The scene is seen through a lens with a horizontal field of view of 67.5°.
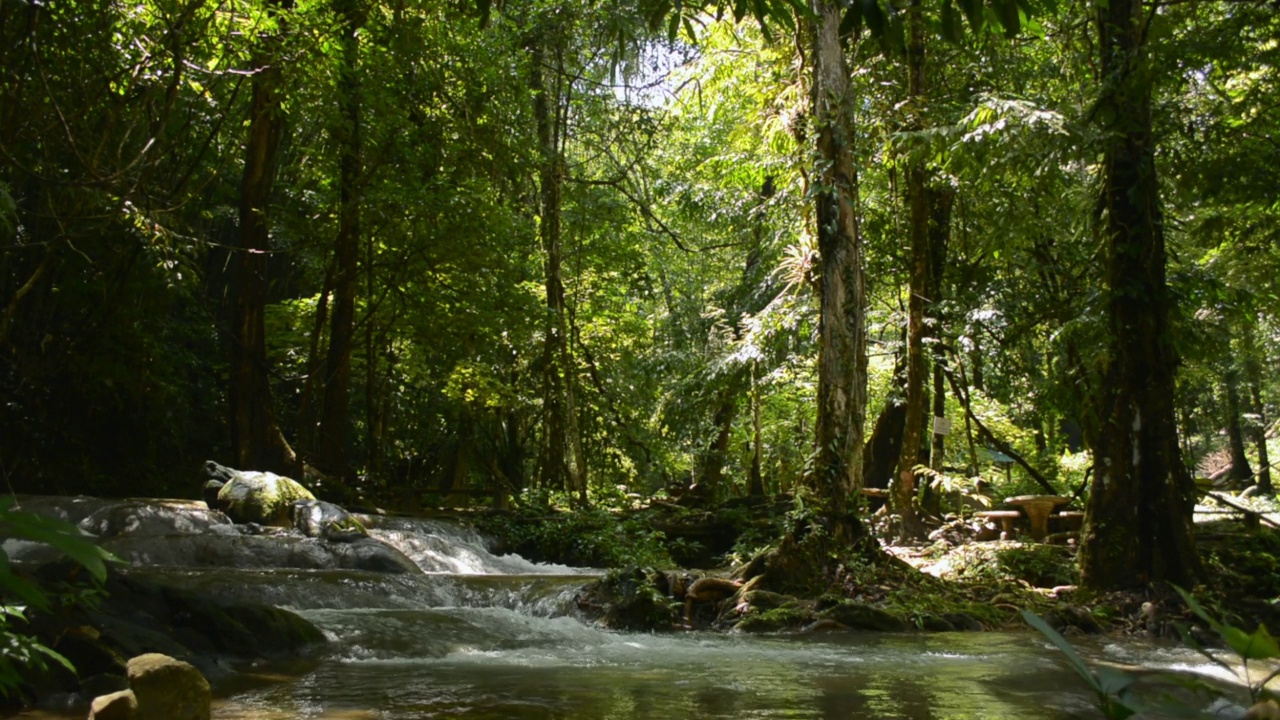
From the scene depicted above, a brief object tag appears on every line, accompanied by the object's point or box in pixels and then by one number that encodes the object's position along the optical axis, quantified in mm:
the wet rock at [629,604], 8414
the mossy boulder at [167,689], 3965
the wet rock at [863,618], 8219
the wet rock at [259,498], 11109
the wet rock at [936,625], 8336
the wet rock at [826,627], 8211
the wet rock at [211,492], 11489
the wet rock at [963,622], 8398
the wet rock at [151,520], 10000
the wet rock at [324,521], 10484
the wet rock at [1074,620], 7676
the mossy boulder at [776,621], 8305
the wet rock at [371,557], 9695
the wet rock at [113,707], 3682
